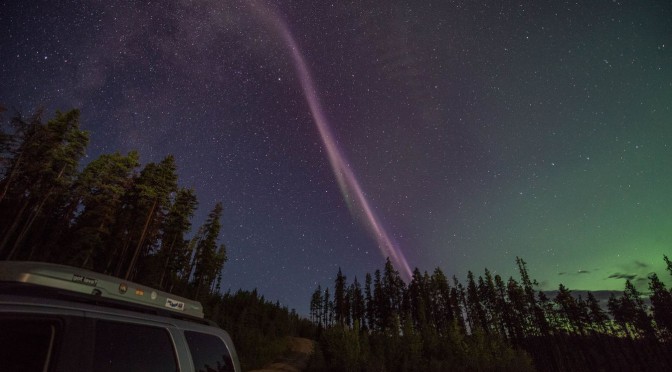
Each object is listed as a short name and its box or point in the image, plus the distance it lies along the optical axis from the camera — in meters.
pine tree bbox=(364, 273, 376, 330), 81.12
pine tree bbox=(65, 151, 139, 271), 28.55
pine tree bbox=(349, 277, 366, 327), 84.84
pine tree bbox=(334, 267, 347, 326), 84.44
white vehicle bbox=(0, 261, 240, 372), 1.93
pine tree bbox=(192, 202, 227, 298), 45.53
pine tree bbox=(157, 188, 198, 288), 38.62
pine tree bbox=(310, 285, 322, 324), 102.25
